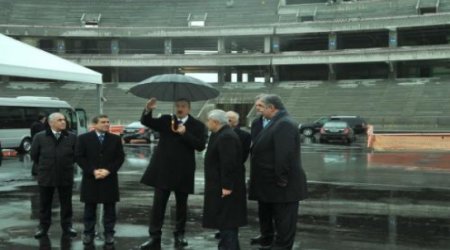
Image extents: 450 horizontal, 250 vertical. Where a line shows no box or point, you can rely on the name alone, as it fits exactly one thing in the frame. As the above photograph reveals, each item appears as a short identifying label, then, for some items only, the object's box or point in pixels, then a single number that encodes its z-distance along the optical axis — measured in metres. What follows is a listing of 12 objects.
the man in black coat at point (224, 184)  6.75
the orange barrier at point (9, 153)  25.37
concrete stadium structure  55.09
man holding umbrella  7.78
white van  26.50
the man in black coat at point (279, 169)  6.98
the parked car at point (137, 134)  36.97
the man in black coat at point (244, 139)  8.14
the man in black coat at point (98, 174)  7.98
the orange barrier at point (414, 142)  29.48
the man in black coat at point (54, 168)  8.45
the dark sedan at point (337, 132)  36.81
